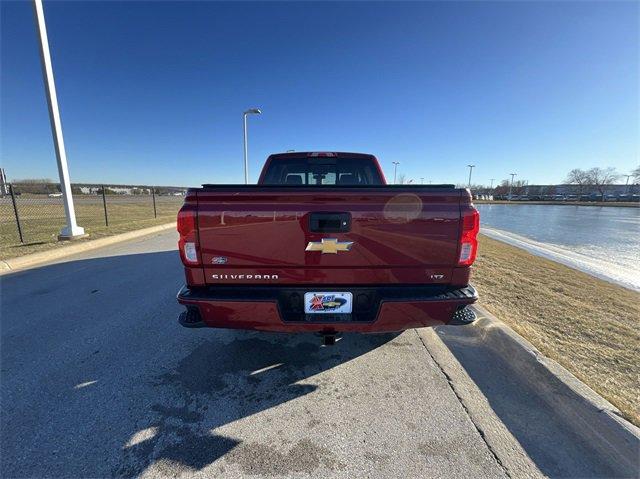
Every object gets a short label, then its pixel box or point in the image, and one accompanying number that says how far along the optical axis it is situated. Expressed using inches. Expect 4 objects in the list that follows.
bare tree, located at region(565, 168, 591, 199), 3430.1
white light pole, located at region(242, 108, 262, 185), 776.3
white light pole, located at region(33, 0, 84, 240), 325.1
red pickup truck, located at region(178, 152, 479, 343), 90.4
